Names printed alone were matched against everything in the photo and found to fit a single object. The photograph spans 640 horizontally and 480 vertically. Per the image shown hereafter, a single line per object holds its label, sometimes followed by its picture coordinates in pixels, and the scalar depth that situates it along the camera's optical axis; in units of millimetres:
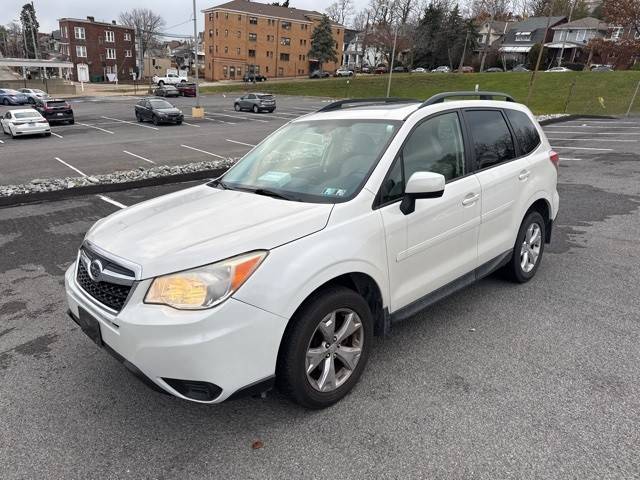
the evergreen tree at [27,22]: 99250
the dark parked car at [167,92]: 49562
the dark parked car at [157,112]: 27188
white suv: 2398
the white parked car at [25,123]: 22312
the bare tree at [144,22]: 102225
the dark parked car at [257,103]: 35094
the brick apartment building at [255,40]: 76875
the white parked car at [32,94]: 42322
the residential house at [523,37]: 78062
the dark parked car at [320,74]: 77312
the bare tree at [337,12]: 103375
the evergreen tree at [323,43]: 81062
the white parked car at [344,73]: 73219
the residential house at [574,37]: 72250
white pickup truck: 63225
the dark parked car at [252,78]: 74062
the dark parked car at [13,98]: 42281
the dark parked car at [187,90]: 51312
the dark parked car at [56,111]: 27062
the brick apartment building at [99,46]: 77938
